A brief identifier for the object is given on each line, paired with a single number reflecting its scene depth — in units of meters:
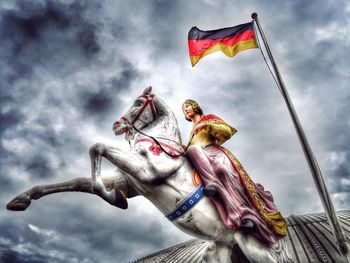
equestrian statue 5.07
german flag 7.16
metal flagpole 4.84
